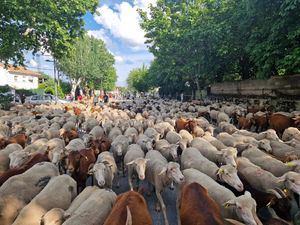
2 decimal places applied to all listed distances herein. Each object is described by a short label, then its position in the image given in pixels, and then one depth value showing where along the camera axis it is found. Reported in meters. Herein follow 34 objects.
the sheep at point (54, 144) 5.76
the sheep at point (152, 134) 6.99
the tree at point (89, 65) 41.53
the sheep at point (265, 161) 4.36
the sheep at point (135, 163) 4.40
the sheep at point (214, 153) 4.64
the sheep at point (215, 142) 6.10
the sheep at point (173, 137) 6.93
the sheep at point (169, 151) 5.48
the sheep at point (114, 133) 7.46
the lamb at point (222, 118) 10.57
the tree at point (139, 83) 66.74
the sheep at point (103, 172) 4.03
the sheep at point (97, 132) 7.84
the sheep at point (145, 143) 6.01
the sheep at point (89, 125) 9.32
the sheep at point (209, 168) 3.76
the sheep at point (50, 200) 3.08
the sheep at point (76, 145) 5.78
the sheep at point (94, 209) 2.96
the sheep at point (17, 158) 4.76
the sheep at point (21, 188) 3.33
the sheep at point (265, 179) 3.48
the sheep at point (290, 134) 6.80
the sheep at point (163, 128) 7.88
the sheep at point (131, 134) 6.82
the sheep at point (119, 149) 5.72
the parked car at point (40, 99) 23.71
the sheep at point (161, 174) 3.87
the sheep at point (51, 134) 7.23
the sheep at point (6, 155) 5.02
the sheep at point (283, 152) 4.94
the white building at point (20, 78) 39.58
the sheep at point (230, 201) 2.91
